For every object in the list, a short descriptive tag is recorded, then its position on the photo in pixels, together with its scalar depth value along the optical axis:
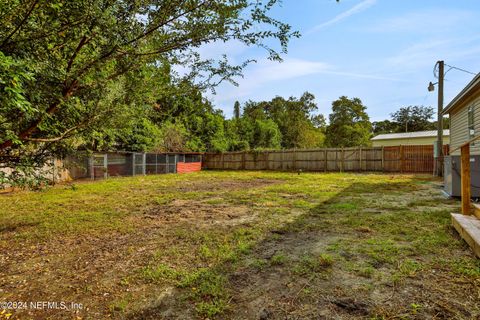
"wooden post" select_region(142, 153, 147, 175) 15.72
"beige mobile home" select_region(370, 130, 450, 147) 24.46
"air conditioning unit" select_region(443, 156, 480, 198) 5.81
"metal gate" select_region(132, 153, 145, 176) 15.07
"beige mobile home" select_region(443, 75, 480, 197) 5.90
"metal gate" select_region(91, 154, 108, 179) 12.84
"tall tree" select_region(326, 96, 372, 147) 31.09
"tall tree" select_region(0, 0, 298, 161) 1.85
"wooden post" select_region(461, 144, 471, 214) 3.62
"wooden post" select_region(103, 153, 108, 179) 13.24
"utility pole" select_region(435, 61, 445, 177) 11.41
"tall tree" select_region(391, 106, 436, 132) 35.88
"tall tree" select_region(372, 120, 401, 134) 38.97
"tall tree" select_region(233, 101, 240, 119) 39.34
